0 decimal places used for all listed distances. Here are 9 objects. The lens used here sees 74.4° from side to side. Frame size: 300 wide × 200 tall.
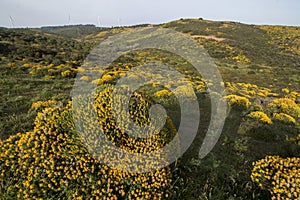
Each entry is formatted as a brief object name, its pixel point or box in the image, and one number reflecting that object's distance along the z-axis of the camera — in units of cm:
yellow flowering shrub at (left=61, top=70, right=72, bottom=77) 1354
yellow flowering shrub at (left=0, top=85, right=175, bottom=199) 325
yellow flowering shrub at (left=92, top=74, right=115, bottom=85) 1120
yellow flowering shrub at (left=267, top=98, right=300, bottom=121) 1005
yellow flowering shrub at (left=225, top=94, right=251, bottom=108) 941
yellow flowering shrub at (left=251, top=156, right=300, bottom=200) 316
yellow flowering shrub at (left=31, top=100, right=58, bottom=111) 682
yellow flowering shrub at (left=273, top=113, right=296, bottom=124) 854
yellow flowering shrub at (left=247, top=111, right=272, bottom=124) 780
